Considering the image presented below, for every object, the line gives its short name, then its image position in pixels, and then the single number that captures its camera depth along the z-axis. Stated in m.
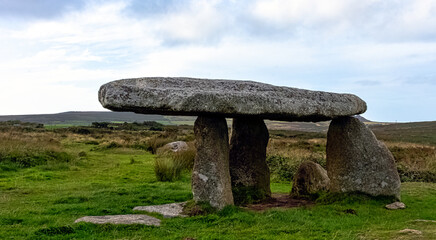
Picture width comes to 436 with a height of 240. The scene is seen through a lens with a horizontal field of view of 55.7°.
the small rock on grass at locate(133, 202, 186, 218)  8.53
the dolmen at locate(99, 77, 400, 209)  7.81
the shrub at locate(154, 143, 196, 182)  14.31
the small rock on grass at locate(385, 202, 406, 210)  9.63
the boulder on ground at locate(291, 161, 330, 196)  11.05
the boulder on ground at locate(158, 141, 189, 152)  20.12
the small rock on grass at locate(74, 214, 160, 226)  7.62
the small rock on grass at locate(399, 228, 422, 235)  6.51
